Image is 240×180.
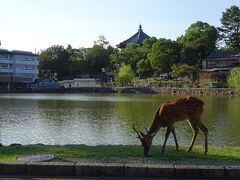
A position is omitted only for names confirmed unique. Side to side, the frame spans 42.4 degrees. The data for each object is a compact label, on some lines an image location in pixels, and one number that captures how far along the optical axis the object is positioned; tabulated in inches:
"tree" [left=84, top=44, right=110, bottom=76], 3166.1
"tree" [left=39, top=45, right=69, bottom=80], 3191.0
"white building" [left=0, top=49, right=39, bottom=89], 2941.6
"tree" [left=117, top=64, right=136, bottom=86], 2653.0
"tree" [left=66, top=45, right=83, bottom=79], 3141.0
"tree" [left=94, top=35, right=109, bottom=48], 3409.5
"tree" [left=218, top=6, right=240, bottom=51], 2679.7
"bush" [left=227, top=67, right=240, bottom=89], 1929.6
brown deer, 285.5
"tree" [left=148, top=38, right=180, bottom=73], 2407.1
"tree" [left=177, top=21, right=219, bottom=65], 2442.7
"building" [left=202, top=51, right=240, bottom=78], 2341.2
